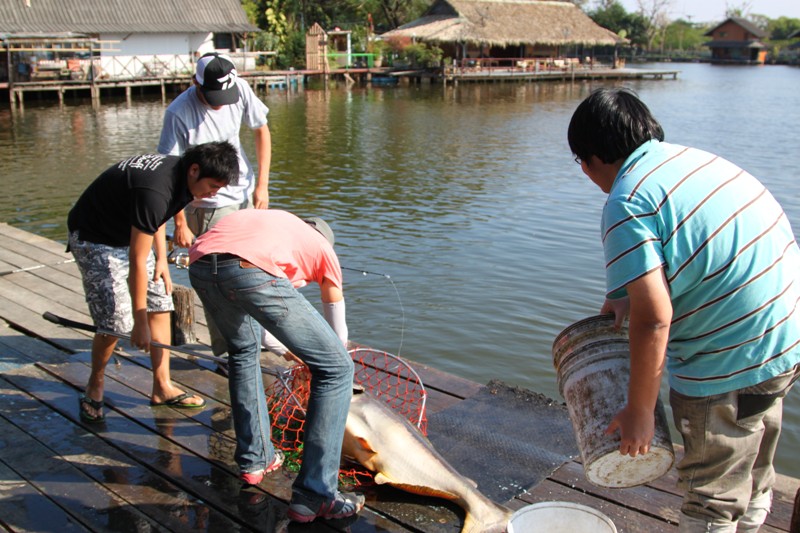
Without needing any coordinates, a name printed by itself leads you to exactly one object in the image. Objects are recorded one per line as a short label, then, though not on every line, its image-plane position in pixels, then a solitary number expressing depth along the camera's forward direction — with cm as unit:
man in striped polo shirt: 215
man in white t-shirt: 456
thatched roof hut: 4731
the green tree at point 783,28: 10381
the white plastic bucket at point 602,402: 240
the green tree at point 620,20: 8575
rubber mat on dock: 362
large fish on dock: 314
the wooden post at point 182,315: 544
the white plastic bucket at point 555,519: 271
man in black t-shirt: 346
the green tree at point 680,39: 10519
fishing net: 389
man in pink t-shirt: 297
